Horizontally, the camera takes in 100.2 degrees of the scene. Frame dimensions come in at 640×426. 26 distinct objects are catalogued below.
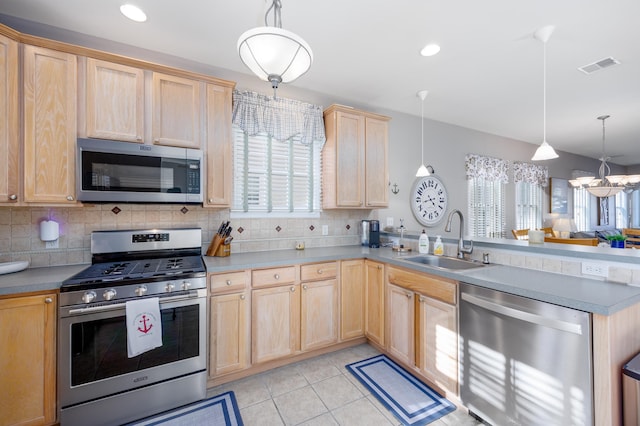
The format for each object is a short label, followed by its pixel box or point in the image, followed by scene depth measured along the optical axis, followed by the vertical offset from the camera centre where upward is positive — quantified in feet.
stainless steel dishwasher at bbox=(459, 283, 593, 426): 4.14 -2.60
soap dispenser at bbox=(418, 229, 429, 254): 8.61 -0.99
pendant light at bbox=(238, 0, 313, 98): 3.94 +2.48
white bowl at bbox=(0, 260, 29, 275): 5.71 -1.14
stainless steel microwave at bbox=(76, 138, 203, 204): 6.21 +1.03
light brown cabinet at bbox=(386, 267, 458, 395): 6.08 -2.83
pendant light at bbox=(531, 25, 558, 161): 6.65 +4.50
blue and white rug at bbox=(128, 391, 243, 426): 5.71 -4.45
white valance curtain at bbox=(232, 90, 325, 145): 8.70 +3.31
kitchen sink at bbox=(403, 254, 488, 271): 7.32 -1.44
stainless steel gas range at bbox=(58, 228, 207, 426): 5.27 -2.74
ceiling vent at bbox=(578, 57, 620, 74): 8.04 +4.59
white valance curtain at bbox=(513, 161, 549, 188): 16.71 +2.56
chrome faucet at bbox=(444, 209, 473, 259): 7.42 -0.97
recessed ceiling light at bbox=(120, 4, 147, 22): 6.08 +4.71
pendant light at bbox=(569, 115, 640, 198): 14.69 +1.84
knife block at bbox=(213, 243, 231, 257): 8.00 -1.11
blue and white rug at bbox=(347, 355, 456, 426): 5.95 -4.44
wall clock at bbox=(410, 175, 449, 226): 12.70 +0.66
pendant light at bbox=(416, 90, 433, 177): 10.36 +4.65
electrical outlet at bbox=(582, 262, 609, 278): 5.14 -1.11
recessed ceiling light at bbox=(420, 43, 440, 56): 7.42 +4.64
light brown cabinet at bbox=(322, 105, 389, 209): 9.56 +2.00
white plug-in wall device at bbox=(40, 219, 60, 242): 6.46 -0.38
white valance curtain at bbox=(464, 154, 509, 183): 14.53 +2.55
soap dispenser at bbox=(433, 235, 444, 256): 8.27 -1.08
